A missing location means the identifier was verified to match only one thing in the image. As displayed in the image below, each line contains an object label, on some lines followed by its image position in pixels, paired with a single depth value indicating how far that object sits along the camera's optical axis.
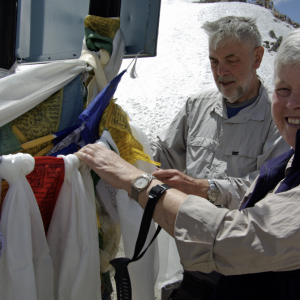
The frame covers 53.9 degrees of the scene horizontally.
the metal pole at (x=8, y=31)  1.43
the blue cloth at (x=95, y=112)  1.02
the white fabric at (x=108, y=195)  1.11
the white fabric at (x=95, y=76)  1.11
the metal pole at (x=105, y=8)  1.17
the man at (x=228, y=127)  1.58
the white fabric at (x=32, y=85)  0.90
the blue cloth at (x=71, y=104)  1.07
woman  0.74
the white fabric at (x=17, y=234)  0.77
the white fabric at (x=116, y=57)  1.17
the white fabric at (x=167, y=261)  1.51
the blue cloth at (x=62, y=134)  1.03
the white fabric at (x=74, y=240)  0.91
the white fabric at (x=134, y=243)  1.04
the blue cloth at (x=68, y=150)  1.01
